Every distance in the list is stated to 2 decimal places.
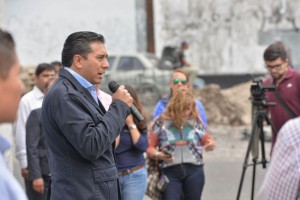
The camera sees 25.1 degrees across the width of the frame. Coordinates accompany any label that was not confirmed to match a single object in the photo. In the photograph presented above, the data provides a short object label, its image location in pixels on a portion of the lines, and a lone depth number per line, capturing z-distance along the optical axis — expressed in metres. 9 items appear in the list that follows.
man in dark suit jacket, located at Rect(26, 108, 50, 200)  5.75
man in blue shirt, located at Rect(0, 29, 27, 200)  2.21
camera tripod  6.52
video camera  6.27
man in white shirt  6.05
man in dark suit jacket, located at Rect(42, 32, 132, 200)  3.65
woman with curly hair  5.82
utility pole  25.70
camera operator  6.23
